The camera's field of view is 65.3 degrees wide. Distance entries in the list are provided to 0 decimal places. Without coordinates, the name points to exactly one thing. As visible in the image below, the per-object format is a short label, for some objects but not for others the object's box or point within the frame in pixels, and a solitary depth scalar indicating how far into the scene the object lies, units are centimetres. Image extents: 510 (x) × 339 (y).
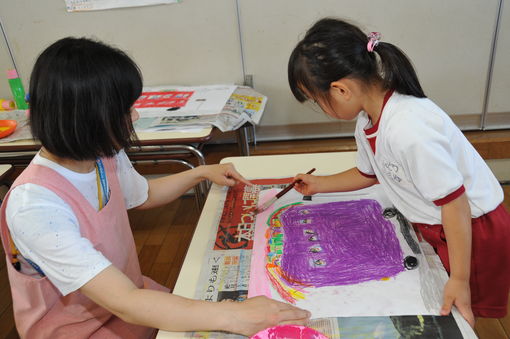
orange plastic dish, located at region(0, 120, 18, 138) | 171
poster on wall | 208
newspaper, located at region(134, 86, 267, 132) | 162
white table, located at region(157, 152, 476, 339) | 85
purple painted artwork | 79
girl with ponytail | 74
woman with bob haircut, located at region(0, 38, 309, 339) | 70
